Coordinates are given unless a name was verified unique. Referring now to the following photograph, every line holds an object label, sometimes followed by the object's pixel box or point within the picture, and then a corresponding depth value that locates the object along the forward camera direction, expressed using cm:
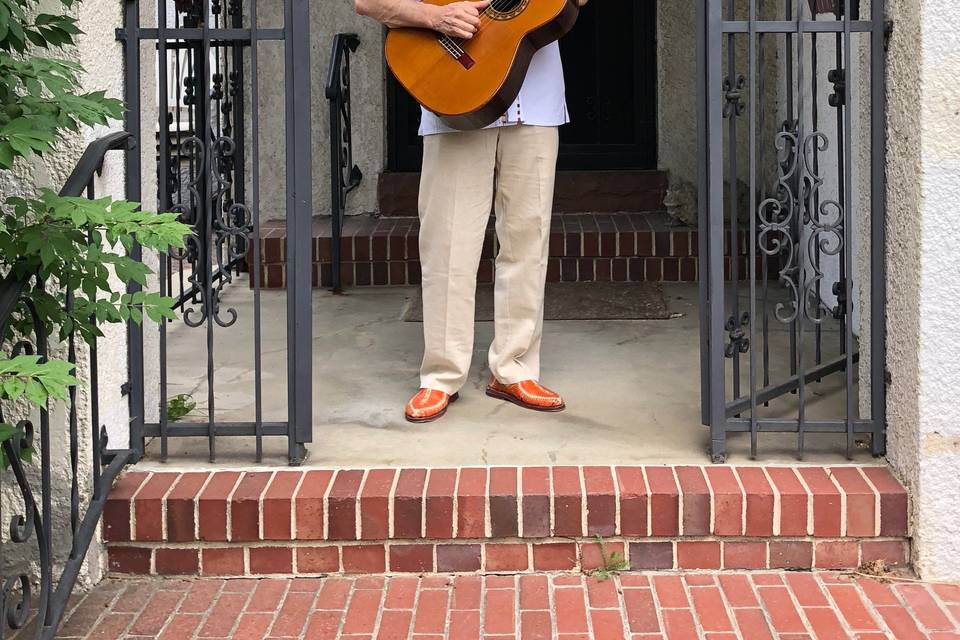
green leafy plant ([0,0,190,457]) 258
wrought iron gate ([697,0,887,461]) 345
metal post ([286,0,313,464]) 345
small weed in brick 338
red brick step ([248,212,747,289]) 589
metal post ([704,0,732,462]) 343
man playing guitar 394
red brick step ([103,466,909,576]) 335
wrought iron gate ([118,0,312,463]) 347
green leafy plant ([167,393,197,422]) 404
